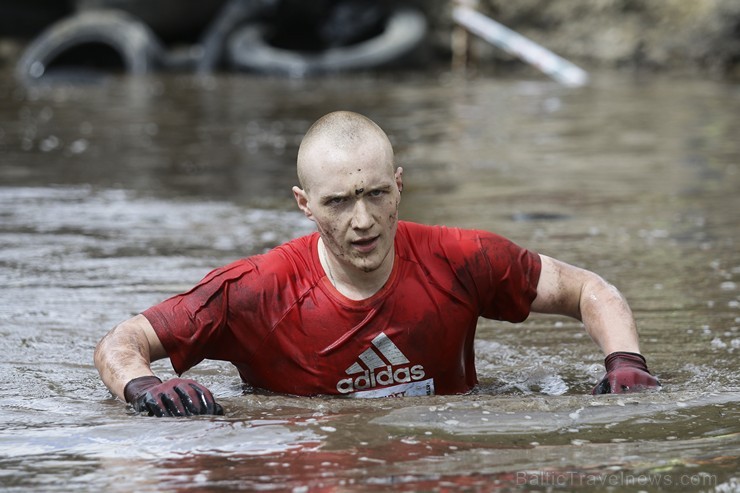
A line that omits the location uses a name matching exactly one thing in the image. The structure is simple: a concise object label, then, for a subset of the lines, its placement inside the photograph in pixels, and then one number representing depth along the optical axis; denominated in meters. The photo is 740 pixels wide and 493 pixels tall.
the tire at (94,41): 18.70
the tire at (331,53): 17.92
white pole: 17.38
